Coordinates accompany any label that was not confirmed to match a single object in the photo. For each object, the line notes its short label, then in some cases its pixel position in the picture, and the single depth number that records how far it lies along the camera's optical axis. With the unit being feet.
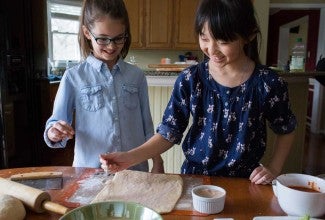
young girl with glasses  3.83
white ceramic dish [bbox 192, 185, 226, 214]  2.47
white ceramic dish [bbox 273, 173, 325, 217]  2.26
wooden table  2.47
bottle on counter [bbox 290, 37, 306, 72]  9.07
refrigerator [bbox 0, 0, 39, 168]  8.87
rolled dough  2.65
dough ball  2.22
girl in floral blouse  3.37
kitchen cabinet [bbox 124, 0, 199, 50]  15.33
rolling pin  2.42
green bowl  2.11
